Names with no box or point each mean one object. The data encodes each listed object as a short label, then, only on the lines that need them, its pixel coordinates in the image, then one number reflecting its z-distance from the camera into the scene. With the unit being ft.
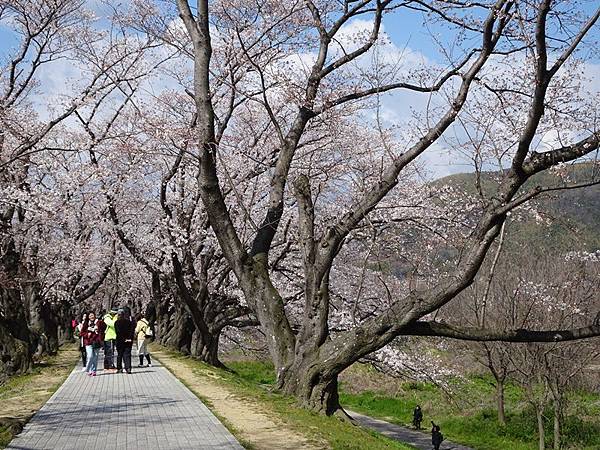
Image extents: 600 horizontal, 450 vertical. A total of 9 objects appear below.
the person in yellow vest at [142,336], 61.05
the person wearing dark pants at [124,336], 55.26
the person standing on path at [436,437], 69.46
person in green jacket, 56.03
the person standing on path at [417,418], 84.99
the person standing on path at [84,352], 60.34
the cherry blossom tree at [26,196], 51.31
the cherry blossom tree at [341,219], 28.94
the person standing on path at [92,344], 55.36
